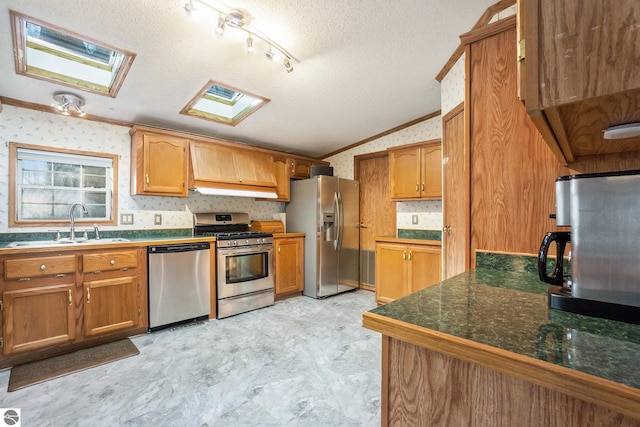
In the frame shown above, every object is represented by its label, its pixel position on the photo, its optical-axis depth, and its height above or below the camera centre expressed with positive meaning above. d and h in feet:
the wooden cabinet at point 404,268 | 10.66 -2.10
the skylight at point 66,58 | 6.42 +4.04
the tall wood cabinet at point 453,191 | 7.40 +0.64
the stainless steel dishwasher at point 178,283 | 9.32 -2.31
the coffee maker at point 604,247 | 2.52 -0.31
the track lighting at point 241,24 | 5.72 +4.15
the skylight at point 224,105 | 10.07 +4.08
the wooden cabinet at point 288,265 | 12.90 -2.31
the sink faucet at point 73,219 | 8.93 -0.10
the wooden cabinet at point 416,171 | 11.39 +1.78
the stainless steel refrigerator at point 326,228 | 13.34 -0.66
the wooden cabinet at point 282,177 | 13.78 +1.83
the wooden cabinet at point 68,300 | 7.27 -2.34
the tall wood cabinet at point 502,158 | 4.43 +0.91
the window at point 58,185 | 8.79 +1.03
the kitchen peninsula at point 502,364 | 1.73 -0.99
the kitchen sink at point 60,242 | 8.03 -0.78
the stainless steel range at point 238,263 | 10.84 -1.92
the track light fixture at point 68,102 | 8.29 +3.36
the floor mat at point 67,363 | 6.79 -3.82
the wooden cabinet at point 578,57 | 1.76 +1.01
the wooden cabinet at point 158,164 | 9.91 +1.85
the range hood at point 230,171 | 10.98 +1.81
